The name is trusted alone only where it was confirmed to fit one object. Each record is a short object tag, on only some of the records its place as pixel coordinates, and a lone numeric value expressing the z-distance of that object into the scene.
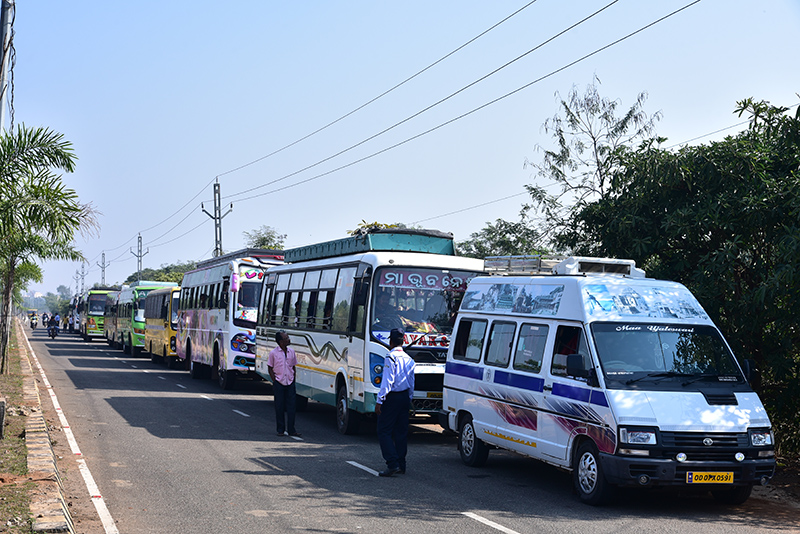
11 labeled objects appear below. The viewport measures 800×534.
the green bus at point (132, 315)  43.03
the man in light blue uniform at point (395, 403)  11.53
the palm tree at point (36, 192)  14.59
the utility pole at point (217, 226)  50.01
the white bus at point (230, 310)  23.89
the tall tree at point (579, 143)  23.55
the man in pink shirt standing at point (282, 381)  15.62
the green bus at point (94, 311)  62.75
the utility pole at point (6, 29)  15.98
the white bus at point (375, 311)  14.62
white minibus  9.15
